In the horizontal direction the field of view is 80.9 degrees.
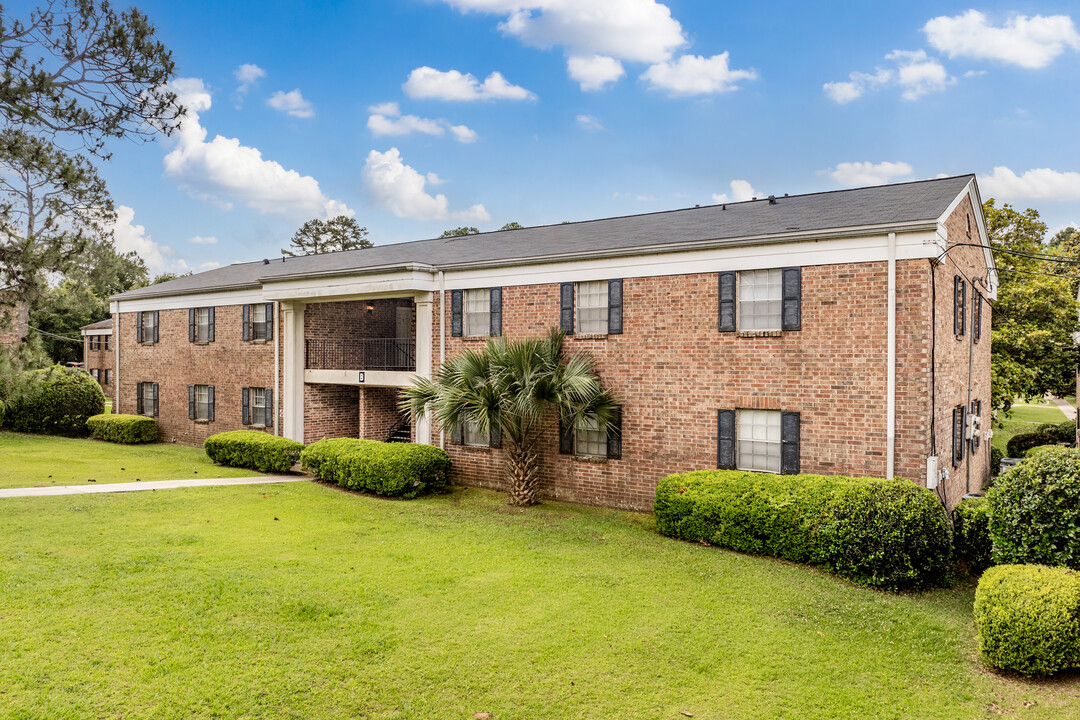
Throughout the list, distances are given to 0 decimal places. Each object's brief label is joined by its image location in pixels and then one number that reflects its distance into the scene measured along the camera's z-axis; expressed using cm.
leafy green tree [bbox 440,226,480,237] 4973
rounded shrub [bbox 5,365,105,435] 2469
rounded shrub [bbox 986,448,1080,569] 708
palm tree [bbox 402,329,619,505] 1252
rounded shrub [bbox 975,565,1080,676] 590
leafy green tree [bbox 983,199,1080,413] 1973
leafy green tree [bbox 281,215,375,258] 5734
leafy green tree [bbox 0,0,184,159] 870
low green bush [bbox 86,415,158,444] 2286
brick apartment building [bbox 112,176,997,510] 1055
